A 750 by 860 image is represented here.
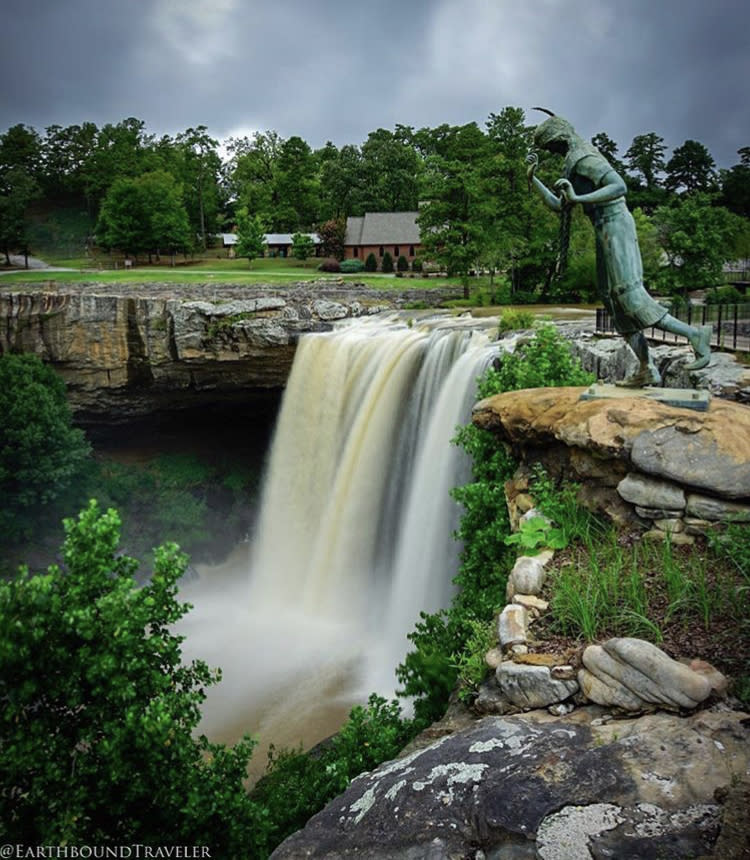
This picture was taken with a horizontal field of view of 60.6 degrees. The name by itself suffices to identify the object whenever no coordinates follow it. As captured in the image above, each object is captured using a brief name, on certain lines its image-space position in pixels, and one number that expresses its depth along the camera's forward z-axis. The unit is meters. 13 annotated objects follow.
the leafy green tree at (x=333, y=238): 50.57
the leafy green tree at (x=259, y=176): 55.41
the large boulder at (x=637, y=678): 4.37
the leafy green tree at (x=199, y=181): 52.69
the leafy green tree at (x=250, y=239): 43.03
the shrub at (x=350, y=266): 41.84
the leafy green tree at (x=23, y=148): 48.38
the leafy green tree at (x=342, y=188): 54.78
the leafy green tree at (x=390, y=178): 54.44
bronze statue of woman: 7.76
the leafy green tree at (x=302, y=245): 44.34
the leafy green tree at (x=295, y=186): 52.84
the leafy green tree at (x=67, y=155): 53.50
